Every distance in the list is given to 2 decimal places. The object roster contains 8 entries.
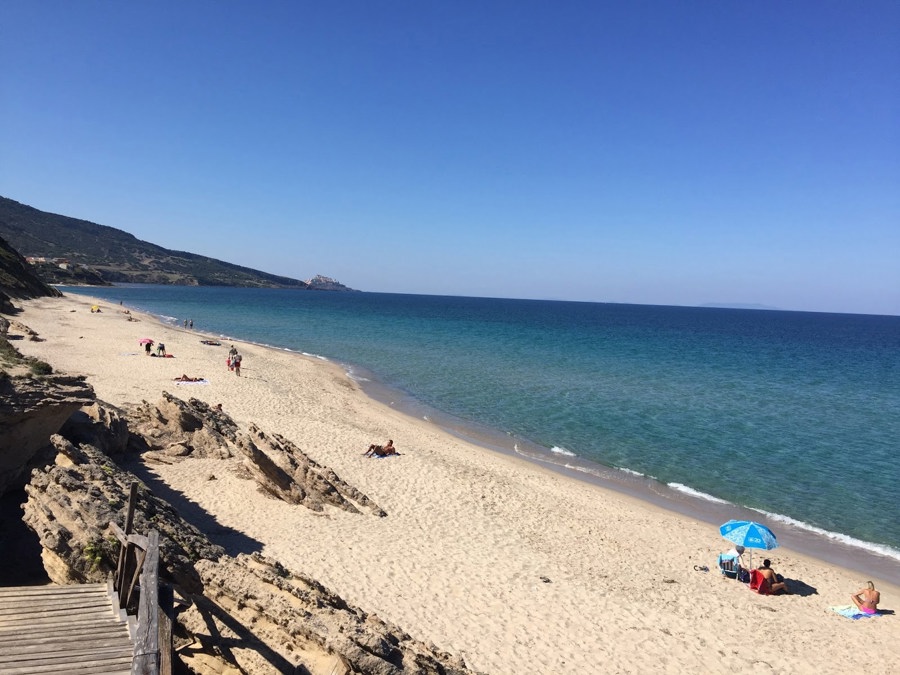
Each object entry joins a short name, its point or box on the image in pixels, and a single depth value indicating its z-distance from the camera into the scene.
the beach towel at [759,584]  12.73
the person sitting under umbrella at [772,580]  12.77
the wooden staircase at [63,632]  4.95
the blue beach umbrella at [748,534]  13.23
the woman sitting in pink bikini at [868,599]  12.09
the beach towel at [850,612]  12.02
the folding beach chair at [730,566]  13.35
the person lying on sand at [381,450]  19.58
